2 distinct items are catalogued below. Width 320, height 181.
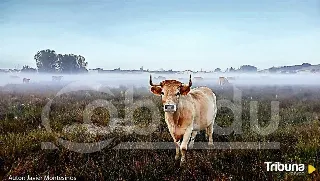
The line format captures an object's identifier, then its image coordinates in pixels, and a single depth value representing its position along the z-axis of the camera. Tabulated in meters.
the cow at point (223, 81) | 30.23
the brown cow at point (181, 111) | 5.73
